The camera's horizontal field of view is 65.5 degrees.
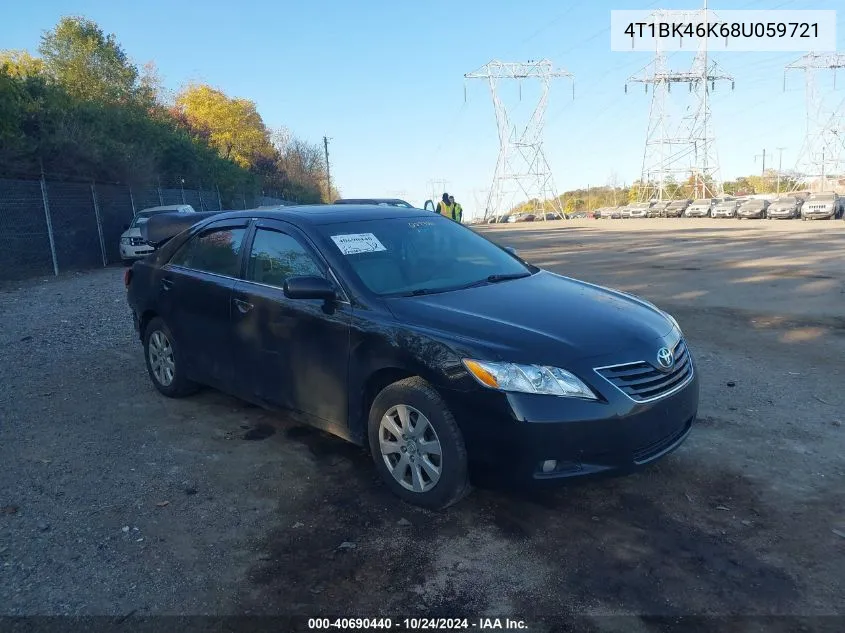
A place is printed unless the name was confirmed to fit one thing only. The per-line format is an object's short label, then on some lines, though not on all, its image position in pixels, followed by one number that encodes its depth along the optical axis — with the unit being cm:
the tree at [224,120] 4778
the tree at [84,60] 3048
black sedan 330
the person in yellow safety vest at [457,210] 1752
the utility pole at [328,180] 7738
